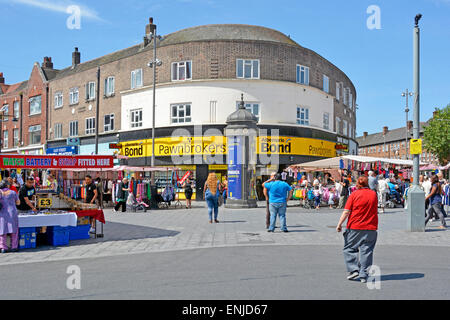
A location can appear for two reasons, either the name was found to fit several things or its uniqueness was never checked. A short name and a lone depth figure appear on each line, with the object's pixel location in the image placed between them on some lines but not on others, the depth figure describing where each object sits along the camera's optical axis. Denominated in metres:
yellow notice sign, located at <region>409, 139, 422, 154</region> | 13.12
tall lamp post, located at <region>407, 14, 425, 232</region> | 13.02
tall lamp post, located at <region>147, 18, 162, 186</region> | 28.88
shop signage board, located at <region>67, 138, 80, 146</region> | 36.19
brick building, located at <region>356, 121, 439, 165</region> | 95.69
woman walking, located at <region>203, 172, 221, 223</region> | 14.91
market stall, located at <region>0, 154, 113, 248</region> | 10.45
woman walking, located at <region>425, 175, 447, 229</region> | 13.88
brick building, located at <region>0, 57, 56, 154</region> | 45.19
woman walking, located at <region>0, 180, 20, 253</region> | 9.80
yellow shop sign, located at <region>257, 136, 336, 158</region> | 30.81
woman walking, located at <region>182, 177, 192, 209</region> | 23.42
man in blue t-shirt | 12.90
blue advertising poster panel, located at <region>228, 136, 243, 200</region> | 22.08
